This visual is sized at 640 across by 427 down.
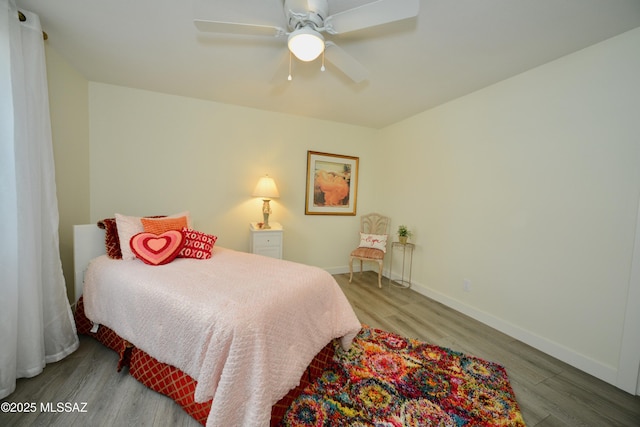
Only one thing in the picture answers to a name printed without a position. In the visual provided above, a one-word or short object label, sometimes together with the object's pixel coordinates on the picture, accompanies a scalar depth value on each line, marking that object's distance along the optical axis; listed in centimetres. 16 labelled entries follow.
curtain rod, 151
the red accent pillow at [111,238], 194
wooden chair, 324
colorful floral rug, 131
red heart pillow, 182
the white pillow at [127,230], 192
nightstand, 301
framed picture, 357
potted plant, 320
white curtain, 136
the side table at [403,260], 327
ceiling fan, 125
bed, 104
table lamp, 304
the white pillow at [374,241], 343
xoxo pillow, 198
